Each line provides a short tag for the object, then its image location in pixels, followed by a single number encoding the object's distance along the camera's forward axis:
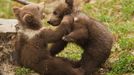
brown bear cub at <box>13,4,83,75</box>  16.30
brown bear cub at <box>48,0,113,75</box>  16.80
